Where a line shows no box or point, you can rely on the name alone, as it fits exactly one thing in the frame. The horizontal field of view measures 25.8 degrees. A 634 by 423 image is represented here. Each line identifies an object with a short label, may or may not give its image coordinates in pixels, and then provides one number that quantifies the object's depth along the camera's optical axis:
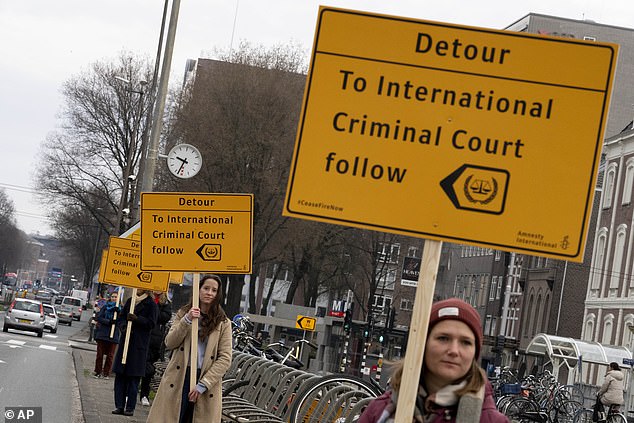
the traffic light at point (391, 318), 48.75
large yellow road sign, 5.16
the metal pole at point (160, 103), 30.70
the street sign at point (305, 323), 51.09
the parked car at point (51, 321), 68.56
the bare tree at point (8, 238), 165.12
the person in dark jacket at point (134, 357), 17.52
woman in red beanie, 4.50
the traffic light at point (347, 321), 50.56
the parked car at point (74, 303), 94.75
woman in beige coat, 10.84
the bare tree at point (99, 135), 76.38
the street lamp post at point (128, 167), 70.06
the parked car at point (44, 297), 124.88
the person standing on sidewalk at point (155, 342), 20.11
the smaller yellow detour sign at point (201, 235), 12.23
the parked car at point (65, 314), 91.62
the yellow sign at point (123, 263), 21.90
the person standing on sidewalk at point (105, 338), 26.33
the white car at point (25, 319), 57.78
